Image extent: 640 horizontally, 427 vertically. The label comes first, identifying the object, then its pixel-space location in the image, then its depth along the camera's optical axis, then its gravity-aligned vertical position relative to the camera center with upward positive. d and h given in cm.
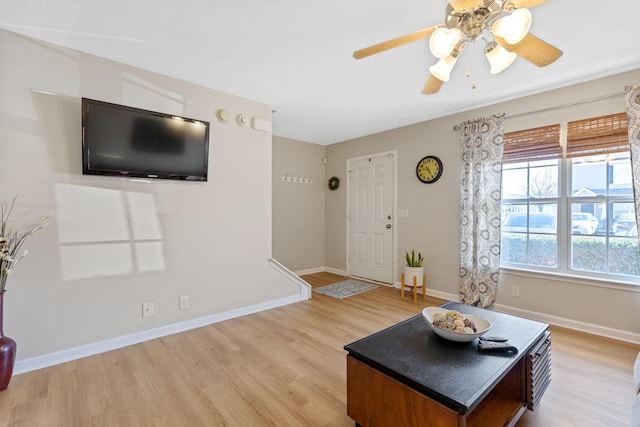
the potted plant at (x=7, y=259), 186 -34
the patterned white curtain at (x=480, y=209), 329 +1
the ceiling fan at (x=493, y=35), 133 +88
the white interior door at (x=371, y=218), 450 -13
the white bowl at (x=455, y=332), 151 -66
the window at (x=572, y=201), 266 +10
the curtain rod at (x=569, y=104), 265 +105
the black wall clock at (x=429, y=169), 384 +56
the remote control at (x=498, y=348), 148 -70
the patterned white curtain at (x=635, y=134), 246 +66
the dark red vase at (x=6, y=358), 185 -96
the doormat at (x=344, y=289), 403 -117
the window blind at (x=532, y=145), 297 +70
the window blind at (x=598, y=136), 259 +70
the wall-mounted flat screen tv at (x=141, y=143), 228 +57
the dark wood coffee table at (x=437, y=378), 120 -74
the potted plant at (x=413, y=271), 384 -81
